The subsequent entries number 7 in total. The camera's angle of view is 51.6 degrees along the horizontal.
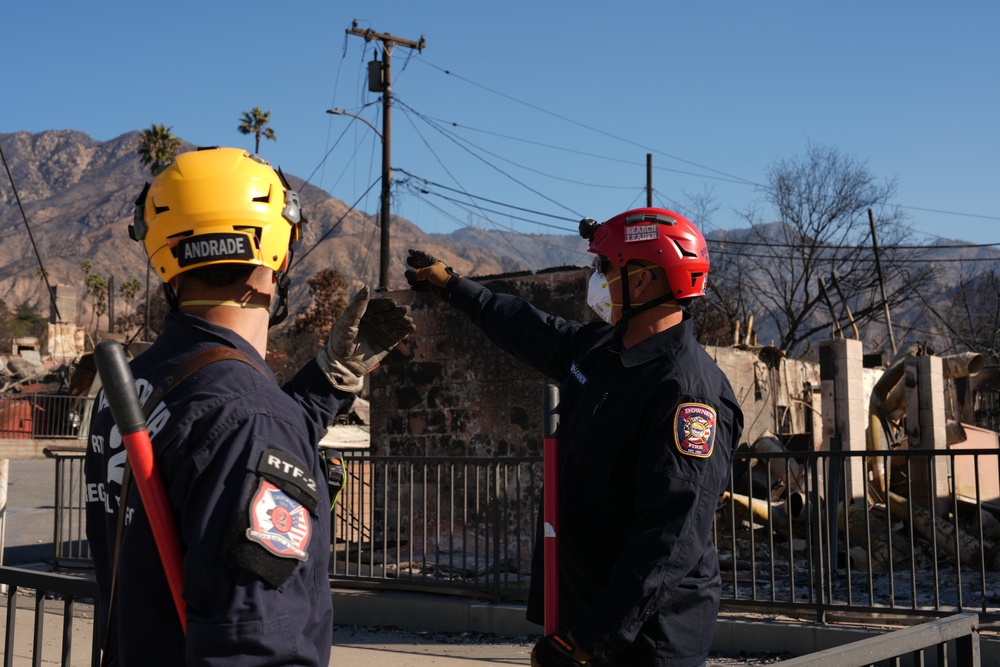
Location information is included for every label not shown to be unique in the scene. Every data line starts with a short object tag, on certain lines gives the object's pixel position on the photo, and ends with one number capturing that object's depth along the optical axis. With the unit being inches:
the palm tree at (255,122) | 1989.4
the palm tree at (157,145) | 1988.2
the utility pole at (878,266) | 1468.6
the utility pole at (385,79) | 1096.8
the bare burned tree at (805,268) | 1612.9
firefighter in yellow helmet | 74.0
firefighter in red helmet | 112.1
